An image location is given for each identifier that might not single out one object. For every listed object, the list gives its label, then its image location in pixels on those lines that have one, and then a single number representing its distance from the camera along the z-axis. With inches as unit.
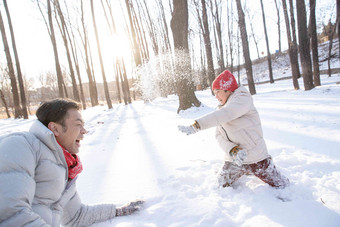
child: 76.4
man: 38.1
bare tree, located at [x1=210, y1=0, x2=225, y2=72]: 575.5
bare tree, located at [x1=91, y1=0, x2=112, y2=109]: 491.5
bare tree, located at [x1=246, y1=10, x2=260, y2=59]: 937.2
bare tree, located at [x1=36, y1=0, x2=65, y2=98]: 485.4
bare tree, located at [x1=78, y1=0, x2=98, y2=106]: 756.8
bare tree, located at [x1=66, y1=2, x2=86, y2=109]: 730.3
